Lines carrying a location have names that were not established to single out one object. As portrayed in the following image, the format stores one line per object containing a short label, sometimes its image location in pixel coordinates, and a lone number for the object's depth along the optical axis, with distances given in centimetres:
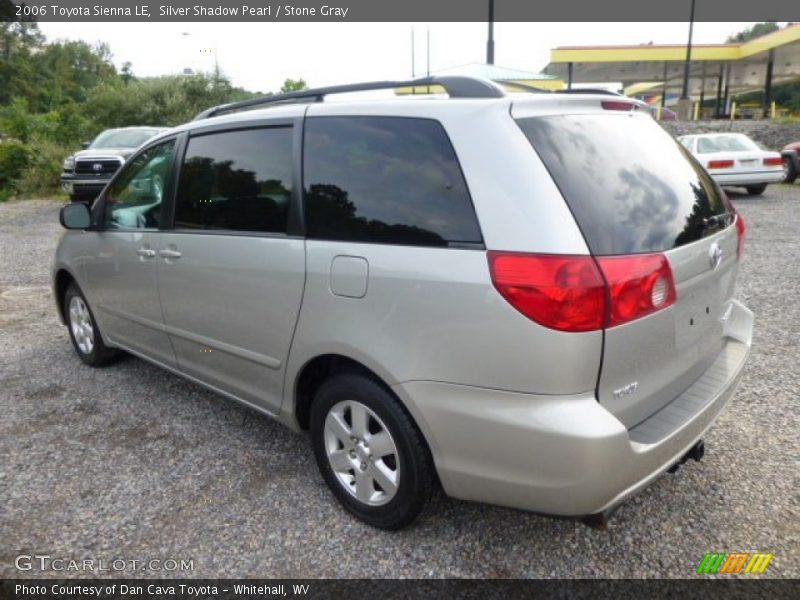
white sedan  1323
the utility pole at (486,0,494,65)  1184
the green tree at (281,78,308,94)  4906
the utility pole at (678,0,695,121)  2883
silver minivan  205
